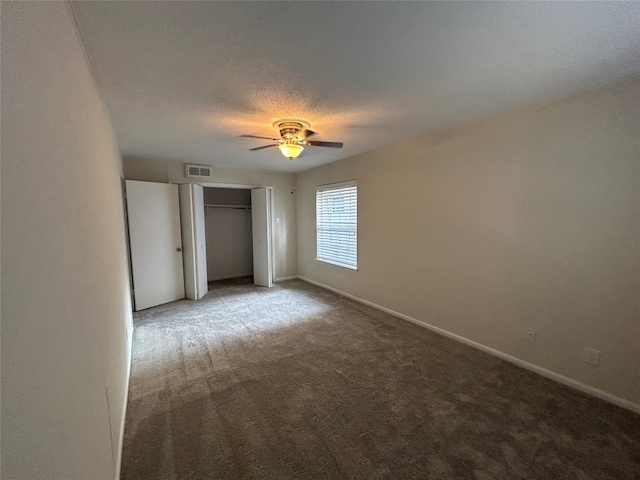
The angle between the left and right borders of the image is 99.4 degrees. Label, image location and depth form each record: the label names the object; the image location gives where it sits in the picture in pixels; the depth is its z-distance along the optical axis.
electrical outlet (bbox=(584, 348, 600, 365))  2.18
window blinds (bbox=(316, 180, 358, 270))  4.54
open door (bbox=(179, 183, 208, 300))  4.46
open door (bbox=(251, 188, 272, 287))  5.27
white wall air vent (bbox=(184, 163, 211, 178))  4.67
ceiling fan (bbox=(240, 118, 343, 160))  2.67
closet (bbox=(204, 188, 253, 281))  6.05
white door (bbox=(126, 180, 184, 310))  3.96
